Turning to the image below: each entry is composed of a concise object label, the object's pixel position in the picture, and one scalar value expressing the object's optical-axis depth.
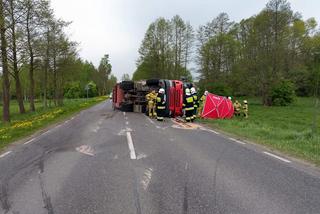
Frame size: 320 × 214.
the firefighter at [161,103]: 12.43
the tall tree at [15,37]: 12.78
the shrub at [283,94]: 25.75
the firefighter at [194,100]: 12.37
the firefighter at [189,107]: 11.89
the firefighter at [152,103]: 14.48
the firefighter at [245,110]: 14.96
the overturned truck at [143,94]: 13.82
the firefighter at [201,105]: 13.64
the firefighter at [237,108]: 15.13
